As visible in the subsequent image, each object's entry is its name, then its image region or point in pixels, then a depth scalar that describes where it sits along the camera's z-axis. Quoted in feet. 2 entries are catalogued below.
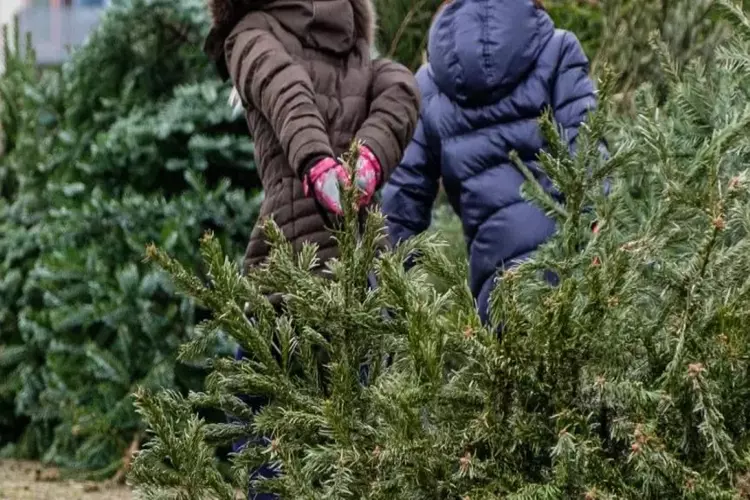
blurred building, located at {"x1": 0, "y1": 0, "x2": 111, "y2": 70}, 184.65
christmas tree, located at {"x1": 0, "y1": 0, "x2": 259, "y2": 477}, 34.56
